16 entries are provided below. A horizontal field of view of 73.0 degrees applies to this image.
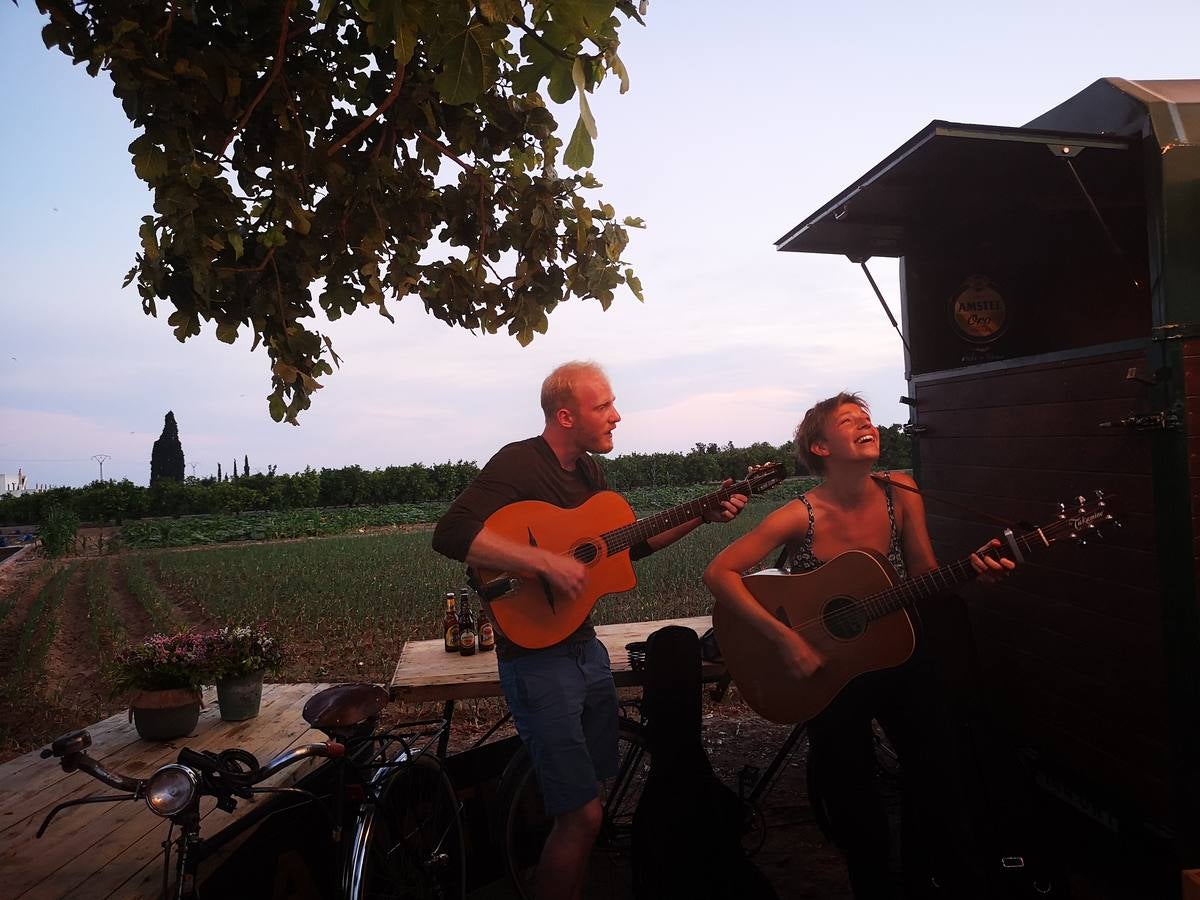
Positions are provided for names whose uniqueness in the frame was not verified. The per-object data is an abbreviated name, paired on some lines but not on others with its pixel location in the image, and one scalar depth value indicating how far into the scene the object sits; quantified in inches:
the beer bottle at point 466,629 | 189.2
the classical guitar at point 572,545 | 131.2
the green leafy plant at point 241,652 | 172.9
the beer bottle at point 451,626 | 193.3
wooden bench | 163.9
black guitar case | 140.9
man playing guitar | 124.2
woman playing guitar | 131.0
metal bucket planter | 180.2
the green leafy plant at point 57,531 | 844.0
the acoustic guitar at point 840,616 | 132.0
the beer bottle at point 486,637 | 194.9
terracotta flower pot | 165.9
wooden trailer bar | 129.9
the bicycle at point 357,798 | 90.7
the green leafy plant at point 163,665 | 166.7
